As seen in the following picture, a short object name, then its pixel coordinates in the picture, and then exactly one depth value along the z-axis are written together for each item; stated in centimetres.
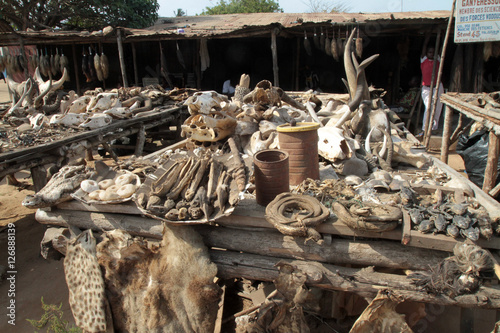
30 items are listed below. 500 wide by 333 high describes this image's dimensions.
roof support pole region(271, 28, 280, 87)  872
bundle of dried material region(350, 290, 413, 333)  230
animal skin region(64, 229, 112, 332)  268
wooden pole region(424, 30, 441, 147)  806
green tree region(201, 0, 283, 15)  2947
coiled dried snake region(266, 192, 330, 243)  241
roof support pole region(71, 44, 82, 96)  1202
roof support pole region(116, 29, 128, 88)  968
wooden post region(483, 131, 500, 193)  398
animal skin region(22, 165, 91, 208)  306
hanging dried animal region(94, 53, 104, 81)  1063
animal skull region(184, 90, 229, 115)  427
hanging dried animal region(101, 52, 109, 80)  1070
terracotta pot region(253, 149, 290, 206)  280
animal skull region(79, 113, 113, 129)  598
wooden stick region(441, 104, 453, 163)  553
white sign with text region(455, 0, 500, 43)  643
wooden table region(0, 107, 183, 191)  444
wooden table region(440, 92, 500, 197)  387
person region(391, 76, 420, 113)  1025
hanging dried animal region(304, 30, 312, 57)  955
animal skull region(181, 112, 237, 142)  432
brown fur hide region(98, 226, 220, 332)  256
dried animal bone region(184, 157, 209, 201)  270
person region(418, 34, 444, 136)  875
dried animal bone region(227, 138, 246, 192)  269
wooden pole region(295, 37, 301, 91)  1118
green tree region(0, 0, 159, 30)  1329
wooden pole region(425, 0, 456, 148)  690
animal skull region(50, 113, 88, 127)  606
